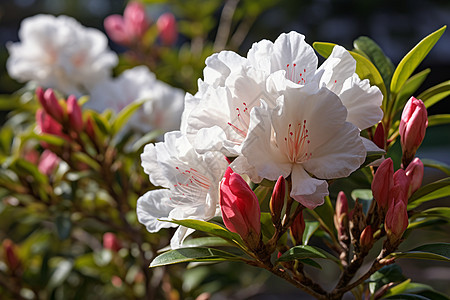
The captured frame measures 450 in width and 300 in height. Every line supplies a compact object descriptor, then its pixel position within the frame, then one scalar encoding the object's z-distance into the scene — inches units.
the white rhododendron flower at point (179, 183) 14.6
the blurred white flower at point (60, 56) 25.0
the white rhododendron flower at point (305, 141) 13.7
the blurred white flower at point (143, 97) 22.7
